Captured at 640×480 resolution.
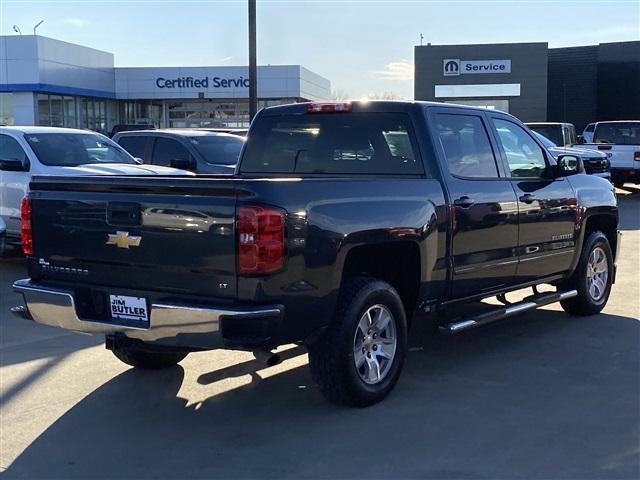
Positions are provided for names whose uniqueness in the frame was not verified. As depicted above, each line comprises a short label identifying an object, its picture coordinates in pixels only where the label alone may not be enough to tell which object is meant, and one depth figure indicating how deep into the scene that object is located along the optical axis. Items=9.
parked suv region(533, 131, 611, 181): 18.17
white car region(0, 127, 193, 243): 9.93
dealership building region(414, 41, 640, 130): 38.69
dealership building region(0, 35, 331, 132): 32.75
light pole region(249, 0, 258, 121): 17.58
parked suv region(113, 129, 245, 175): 12.43
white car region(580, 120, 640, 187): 20.59
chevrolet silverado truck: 4.12
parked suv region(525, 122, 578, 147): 20.58
